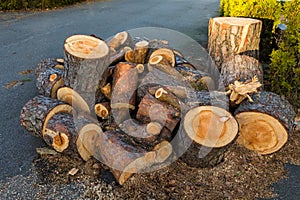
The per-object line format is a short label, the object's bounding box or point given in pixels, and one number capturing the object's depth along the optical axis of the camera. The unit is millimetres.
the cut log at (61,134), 3066
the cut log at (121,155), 2812
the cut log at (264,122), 3105
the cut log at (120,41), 4707
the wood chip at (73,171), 2992
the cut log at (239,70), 3958
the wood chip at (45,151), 3271
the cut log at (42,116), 3119
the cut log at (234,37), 4570
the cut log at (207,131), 2771
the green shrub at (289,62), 4043
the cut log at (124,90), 3429
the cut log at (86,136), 3039
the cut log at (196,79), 3996
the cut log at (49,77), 3932
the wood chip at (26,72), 5414
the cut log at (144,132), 3008
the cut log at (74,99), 3531
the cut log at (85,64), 3418
